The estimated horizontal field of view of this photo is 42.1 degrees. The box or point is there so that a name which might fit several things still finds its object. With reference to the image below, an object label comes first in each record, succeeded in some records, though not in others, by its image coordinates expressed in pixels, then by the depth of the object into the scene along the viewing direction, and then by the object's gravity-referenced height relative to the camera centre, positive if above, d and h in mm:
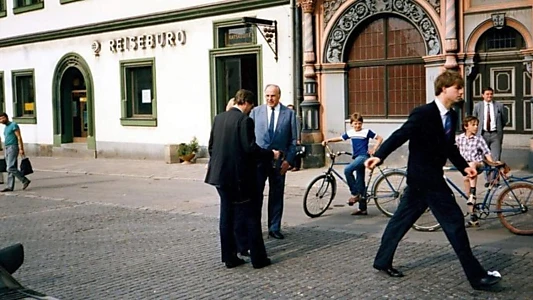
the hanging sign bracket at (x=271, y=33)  18219 +2239
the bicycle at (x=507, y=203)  8688 -1144
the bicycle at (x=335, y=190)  9820 -1103
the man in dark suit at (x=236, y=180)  7242 -639
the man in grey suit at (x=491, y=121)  13156 -146
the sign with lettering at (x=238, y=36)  19250 +2334
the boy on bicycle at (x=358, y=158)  10375 -633
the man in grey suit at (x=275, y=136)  8578 -232
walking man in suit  6121 -442
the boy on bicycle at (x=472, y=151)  9188 -505
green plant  20188 -836
